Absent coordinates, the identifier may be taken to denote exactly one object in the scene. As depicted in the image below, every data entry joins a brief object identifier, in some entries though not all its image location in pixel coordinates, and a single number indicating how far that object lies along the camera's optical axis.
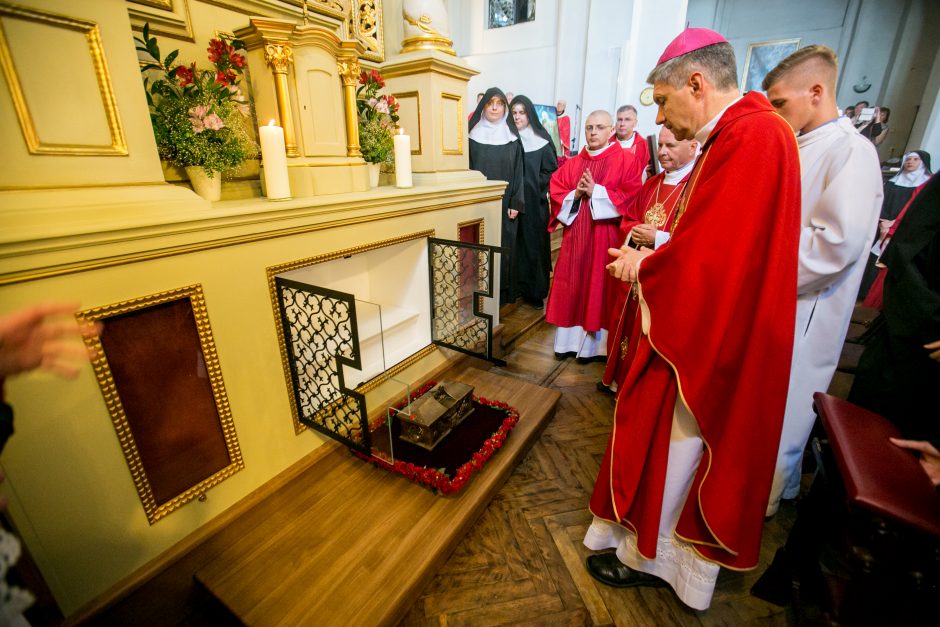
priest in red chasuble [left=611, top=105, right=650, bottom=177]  4.23
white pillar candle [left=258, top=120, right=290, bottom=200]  1.75
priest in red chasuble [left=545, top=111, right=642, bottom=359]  3.49
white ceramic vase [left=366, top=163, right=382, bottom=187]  2.58
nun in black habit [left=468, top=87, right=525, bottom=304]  4.58
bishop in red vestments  1.31
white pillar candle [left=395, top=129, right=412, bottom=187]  2.54
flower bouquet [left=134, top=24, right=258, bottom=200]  1.61
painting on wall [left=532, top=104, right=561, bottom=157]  7.75
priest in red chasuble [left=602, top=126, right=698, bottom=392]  2.77
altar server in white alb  1.68
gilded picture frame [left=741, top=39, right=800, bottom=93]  9.51
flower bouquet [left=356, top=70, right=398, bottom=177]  2.48
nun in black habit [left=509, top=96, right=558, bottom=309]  4.83
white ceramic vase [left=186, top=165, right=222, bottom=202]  1.70
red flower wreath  2.06
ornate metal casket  2.30
